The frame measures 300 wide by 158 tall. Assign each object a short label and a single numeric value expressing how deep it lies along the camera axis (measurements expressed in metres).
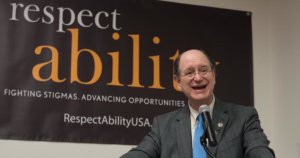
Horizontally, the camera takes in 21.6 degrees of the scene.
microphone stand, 2.77
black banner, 4.35
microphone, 2.74
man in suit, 3.08
